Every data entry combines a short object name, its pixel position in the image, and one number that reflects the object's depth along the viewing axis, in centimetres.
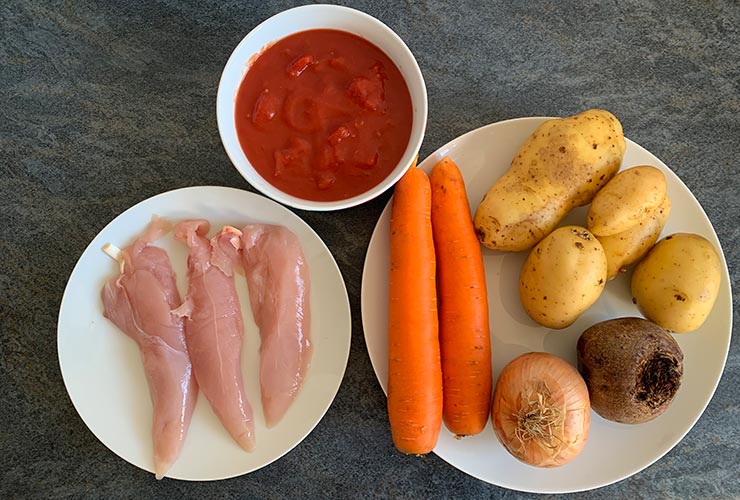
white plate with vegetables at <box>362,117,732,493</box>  40
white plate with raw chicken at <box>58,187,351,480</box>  39
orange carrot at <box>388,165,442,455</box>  39
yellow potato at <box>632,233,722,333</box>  37
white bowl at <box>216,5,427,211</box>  35
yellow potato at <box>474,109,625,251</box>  38
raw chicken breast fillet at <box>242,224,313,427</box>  39
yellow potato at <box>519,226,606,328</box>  36
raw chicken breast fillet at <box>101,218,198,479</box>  39
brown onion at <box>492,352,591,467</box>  35
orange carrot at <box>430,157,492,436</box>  39
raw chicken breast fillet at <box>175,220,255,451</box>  39
